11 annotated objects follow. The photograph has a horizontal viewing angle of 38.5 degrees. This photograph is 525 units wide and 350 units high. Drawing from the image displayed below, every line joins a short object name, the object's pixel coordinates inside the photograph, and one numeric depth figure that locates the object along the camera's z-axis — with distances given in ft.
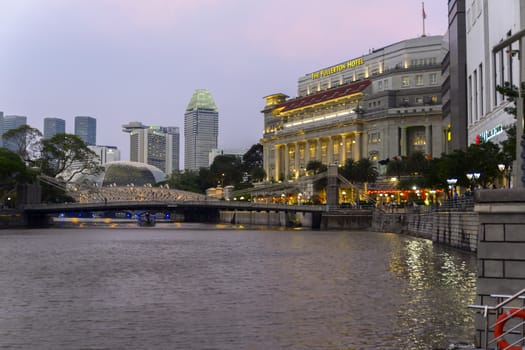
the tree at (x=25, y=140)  502.79
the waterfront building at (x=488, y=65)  249.14
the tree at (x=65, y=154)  515.91
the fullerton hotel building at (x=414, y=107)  626.23
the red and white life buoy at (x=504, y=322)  56.77
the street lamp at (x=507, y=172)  237.08
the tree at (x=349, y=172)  566.35
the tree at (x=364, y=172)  563.07
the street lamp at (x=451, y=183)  262.49
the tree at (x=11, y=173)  422.82
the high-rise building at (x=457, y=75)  351.67
